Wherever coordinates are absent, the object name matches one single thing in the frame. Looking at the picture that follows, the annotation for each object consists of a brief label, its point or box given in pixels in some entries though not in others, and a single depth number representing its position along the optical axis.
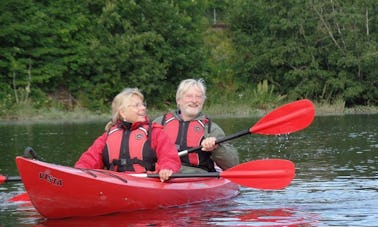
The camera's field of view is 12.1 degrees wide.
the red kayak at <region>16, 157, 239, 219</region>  15.33
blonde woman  16.76
